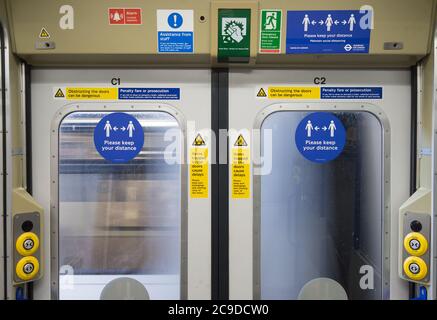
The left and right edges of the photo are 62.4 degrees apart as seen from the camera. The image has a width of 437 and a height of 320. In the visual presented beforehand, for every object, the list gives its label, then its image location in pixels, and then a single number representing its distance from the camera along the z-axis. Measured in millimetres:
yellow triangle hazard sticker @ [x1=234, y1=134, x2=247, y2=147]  2434
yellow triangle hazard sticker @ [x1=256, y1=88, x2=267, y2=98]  2445
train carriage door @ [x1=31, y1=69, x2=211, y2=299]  2447
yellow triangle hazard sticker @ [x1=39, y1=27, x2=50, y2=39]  2189
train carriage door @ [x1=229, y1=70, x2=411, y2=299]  2447
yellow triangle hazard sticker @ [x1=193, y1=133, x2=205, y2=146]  2434
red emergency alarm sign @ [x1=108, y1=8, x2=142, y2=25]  2195
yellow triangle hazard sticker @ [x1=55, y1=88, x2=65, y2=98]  2457
